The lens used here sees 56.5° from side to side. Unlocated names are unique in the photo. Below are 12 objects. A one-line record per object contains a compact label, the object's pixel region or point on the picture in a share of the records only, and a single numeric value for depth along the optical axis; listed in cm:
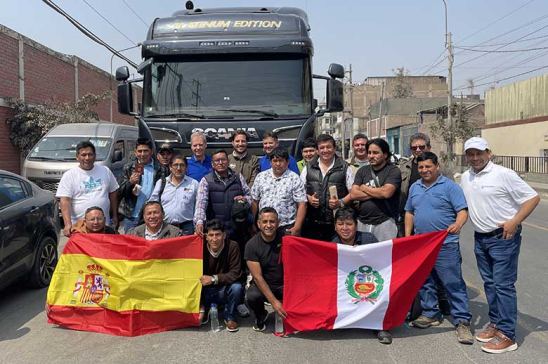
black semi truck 694
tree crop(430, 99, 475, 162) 3256
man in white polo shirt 432
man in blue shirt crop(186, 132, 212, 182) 593
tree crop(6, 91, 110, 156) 1841
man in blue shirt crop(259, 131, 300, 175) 589
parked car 551
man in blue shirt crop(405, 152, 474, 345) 468
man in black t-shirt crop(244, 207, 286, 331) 484
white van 1170
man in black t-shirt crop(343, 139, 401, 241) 505
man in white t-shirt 563
